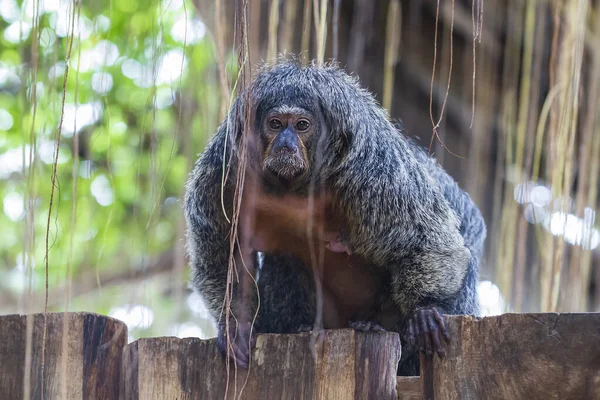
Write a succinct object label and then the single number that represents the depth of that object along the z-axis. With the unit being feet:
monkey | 12.33
